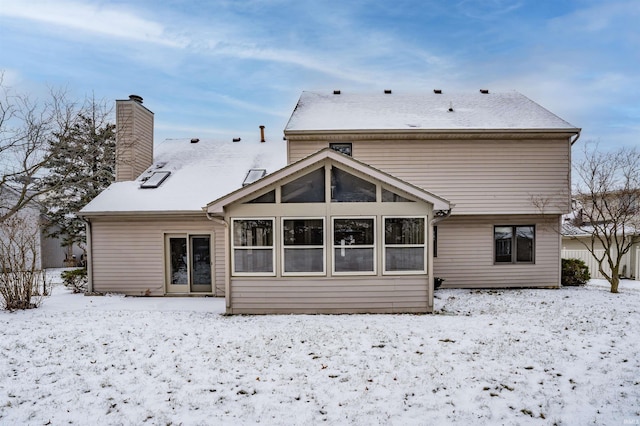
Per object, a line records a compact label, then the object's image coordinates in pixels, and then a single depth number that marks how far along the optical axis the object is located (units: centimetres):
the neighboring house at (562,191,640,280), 1524
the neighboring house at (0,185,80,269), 2147
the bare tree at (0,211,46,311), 928
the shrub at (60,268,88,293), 1266
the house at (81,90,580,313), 1201
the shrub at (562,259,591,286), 1338
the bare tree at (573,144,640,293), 1302
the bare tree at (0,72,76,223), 1167
